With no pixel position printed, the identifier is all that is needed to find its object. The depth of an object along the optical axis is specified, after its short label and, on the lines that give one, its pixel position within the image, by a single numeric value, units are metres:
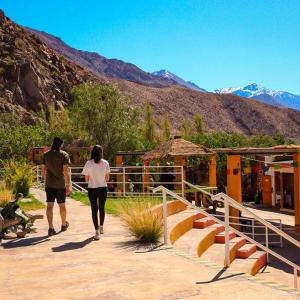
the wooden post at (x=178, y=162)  21.64
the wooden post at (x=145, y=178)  22.14
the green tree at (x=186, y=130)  70.55
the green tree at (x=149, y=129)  65.44
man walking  8.24
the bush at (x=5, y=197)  10.74
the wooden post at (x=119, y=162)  24.33
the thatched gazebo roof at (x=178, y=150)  20.16
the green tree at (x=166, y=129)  68.25
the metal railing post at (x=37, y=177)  20.95
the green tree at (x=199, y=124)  69.81
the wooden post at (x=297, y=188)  18.67
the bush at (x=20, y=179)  15.13
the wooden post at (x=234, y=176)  19.41
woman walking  8.08
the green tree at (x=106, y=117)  42.84
